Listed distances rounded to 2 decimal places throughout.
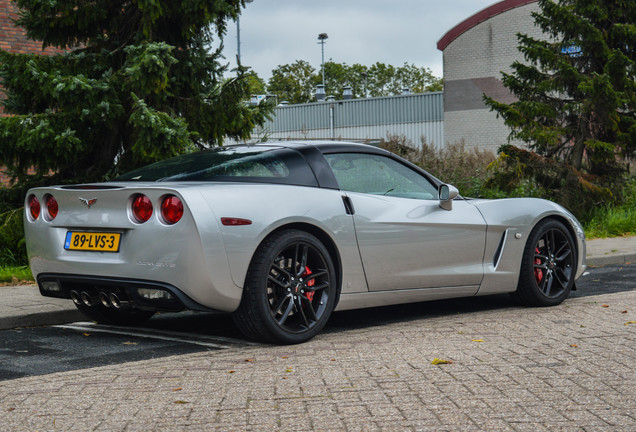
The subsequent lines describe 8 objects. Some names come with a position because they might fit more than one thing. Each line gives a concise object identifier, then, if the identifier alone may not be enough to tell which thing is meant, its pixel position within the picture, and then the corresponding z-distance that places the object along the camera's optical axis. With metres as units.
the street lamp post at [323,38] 75.56
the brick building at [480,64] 36.50
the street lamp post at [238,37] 58.47
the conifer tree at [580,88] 15.55
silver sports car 5.15
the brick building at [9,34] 14.55
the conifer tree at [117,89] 9.66
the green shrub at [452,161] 17.55
